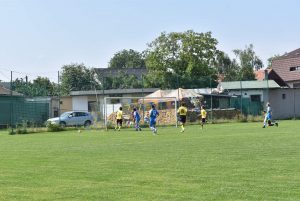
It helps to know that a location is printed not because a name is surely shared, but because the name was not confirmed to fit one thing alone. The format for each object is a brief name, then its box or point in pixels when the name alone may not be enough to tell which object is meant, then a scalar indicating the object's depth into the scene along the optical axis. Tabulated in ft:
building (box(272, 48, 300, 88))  267.39
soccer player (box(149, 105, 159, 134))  102.55
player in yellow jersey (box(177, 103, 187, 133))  110.53
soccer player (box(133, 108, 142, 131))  120.98
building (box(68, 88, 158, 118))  198.22
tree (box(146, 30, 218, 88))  237.25
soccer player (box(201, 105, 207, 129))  124.65
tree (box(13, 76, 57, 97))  170.81
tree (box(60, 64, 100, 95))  234.21
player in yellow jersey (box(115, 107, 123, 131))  122.83
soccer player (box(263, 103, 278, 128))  114.85
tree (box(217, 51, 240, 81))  312.27
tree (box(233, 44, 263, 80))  344.18
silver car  150.20
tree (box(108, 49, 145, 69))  481.09
